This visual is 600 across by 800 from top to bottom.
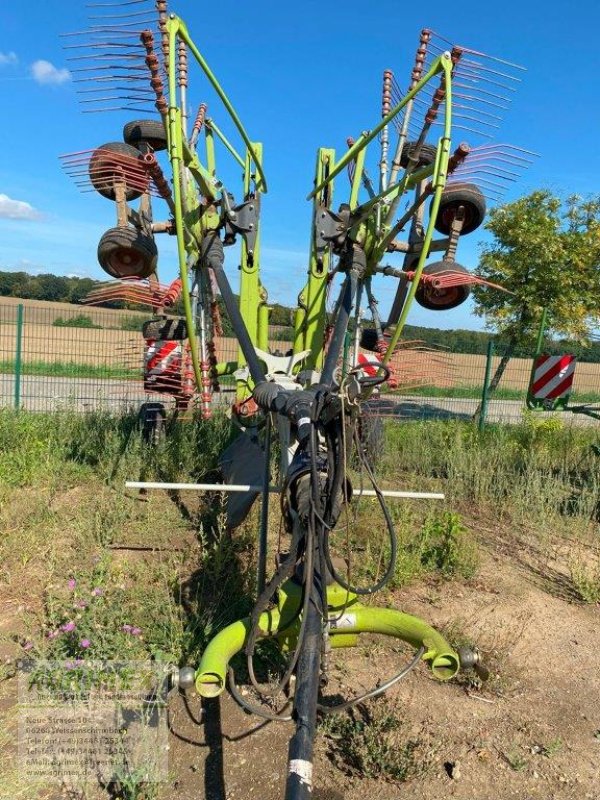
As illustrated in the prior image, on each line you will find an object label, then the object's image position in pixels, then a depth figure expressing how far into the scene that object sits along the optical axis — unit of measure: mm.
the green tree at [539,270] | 9523
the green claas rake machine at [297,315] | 2262
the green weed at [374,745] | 2500
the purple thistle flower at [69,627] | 2983
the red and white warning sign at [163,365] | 4266
